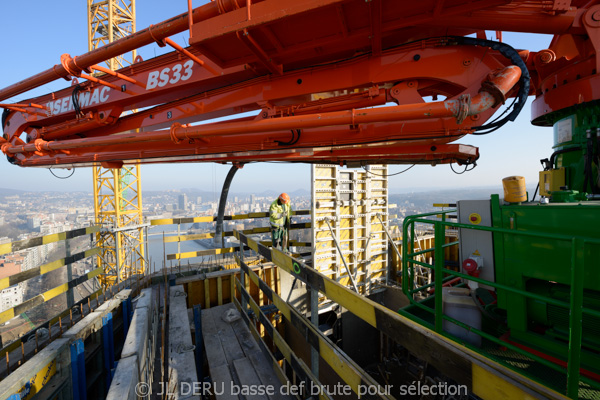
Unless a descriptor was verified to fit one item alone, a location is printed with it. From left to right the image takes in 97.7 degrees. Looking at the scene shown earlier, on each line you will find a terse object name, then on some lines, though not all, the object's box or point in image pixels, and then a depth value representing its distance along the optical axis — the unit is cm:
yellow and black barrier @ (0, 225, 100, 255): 385
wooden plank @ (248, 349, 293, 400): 289
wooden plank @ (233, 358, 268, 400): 289
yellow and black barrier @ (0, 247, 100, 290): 388
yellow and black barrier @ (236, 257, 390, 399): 176
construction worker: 733
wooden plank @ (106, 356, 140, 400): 187
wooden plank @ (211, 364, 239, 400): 297
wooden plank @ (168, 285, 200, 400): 274
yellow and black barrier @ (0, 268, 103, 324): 384
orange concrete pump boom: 294
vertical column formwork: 848
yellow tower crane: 2106
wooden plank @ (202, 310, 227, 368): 356
